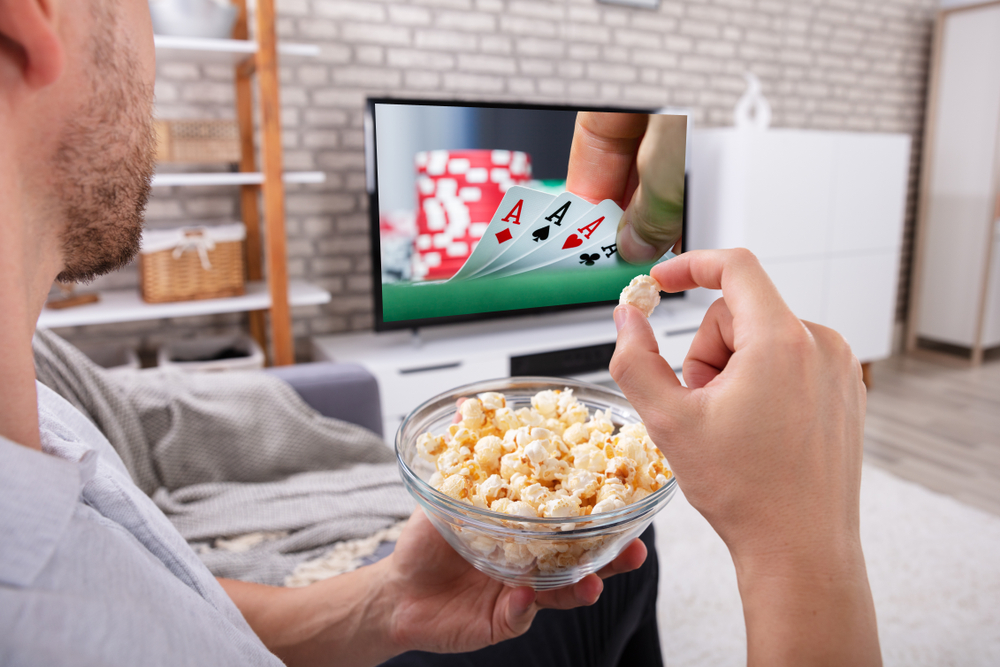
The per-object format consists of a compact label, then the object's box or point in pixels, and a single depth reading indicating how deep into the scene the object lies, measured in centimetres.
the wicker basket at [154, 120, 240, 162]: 216
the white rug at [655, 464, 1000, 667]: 169
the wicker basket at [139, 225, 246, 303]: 213
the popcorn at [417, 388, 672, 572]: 57
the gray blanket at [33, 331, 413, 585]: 139
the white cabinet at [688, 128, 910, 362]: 312
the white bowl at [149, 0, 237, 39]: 203
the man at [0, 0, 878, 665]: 42
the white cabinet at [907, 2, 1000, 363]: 393
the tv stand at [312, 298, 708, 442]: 245
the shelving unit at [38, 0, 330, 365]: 207
